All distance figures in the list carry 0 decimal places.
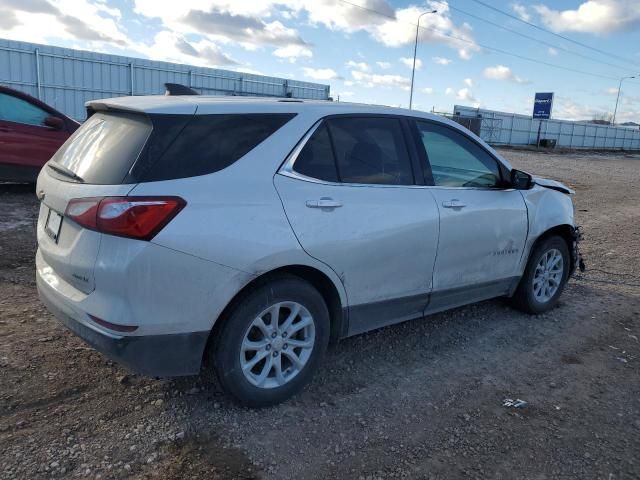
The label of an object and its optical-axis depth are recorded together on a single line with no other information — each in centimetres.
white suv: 270
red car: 797
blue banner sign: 4712
